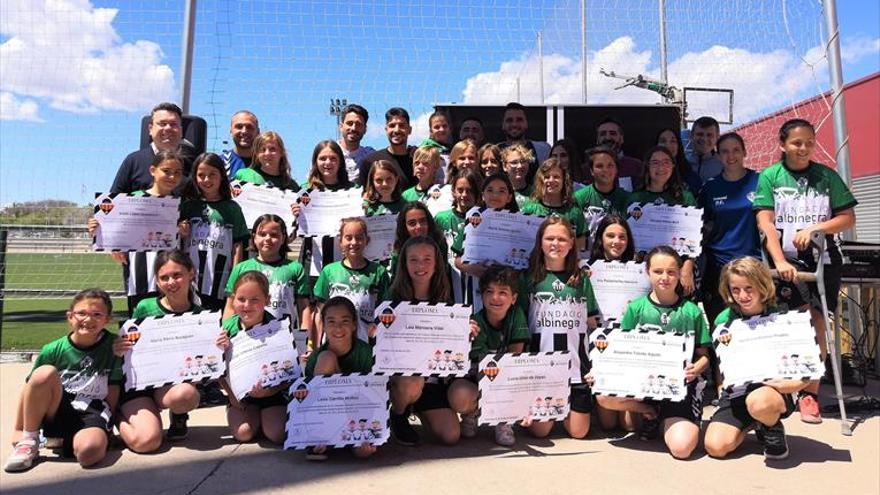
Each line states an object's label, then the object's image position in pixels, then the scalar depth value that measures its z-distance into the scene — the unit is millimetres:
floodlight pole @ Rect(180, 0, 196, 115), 5715
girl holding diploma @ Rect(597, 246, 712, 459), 3639
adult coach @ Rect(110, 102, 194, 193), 4547
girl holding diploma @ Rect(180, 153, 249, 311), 4363
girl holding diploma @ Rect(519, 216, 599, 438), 3965
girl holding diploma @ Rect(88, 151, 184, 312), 4273
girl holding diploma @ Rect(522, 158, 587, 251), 4387
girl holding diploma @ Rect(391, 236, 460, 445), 3670
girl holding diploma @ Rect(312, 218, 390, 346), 4109
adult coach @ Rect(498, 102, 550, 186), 5691
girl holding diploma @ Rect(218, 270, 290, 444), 3664
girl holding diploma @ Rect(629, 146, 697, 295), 4527
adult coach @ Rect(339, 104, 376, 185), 5270
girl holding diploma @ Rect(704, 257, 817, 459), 3432
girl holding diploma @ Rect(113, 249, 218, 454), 3484
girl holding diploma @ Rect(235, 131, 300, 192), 4742
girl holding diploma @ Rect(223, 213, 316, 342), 4184
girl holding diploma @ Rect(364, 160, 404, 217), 4527
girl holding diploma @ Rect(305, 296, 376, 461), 3572
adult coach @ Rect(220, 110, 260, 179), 5164
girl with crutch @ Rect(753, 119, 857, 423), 4281
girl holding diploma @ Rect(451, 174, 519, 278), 4328
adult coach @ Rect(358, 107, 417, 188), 5238
